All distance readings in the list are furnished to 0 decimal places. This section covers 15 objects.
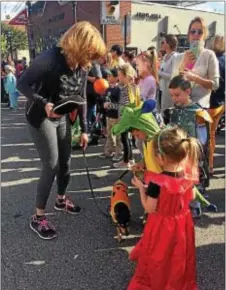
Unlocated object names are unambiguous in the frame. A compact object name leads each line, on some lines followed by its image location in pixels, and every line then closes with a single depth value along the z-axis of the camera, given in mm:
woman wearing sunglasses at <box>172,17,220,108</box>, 3396
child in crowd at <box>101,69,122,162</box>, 4807
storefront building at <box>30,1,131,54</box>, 22345
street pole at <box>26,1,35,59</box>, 15375
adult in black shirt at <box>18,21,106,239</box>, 2623
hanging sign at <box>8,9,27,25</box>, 16134
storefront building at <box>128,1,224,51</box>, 22564
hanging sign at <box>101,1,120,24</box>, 9008
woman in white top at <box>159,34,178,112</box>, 4207
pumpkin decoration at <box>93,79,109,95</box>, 3191
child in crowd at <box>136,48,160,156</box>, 4146
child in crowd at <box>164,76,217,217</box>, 3059
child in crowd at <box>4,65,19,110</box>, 10633
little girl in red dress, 2104
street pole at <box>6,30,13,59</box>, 24438
